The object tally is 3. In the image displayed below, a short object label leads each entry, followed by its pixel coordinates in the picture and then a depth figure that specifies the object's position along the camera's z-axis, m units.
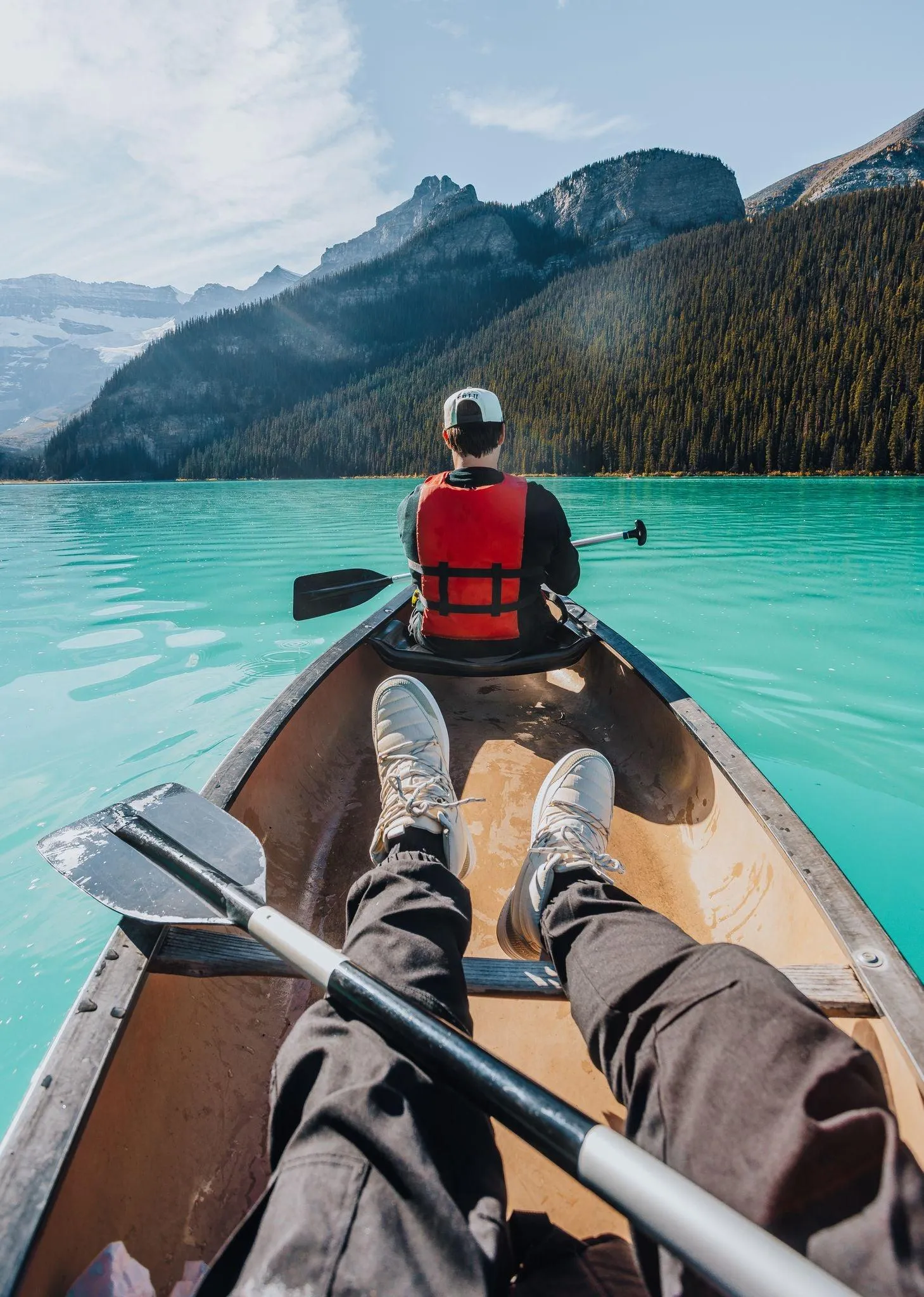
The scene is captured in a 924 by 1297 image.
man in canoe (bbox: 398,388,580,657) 3.20
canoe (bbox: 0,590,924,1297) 1.12
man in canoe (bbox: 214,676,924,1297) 0.78
